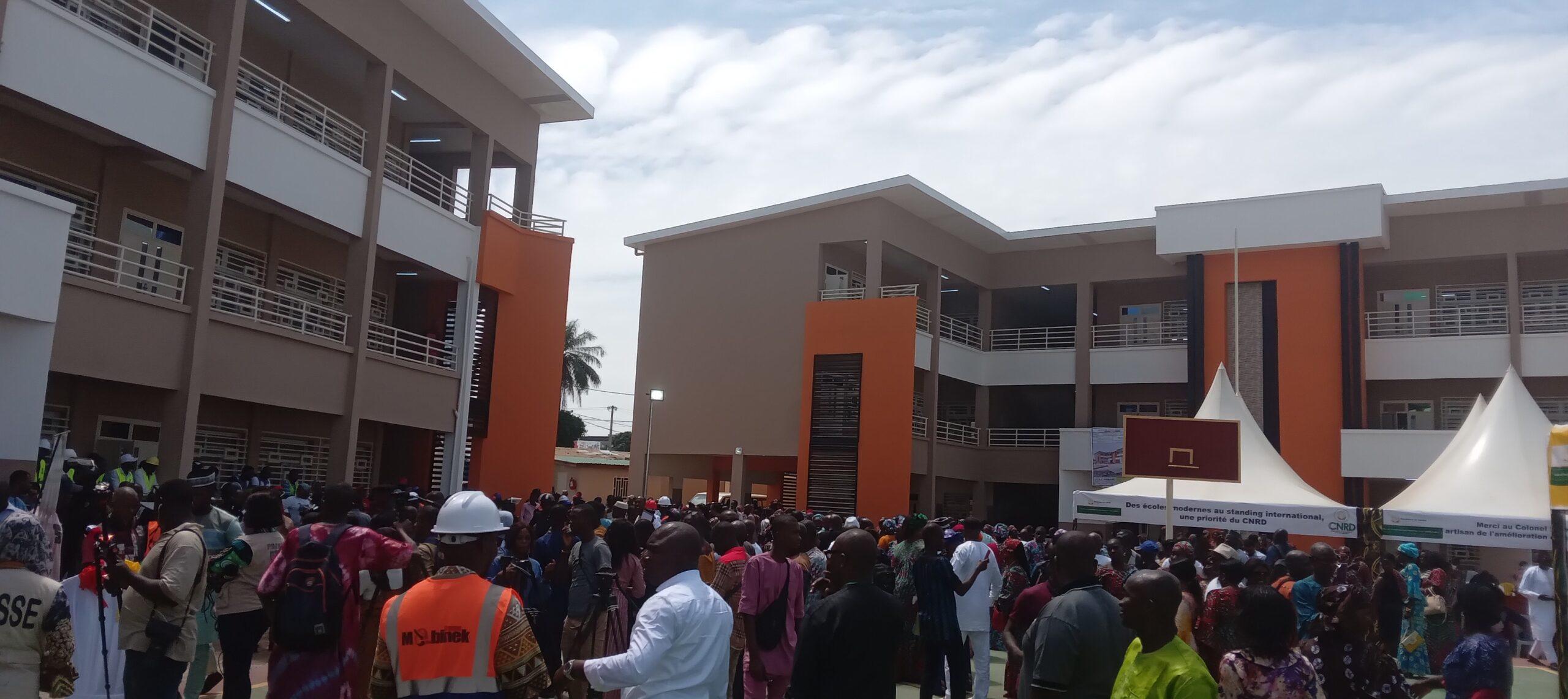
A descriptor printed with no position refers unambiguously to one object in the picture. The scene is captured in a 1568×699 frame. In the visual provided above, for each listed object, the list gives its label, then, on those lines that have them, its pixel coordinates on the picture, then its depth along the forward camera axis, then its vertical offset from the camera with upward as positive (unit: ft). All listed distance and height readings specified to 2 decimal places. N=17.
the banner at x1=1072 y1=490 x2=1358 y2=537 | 47.29 -0.90
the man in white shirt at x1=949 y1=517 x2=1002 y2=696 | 28.63 -3.25
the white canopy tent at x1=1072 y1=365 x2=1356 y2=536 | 47.50 -0.45
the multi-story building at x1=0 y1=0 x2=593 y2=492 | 41.73 +10.70
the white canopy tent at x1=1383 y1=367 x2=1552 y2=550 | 42.39 +0.78
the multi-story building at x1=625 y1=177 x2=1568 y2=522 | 84.64 +12.40
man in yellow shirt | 12.41 -1.85
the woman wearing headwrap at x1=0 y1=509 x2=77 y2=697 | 13.99 -2.40
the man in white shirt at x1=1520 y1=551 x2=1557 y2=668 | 48.39 -4.06
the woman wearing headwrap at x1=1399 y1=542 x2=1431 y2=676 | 37.22 -4.01
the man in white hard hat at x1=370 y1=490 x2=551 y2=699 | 12.21 -2.07
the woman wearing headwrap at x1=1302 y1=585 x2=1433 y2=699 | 14.99 -2.10
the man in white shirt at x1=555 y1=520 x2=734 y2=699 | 12.98 -2.08
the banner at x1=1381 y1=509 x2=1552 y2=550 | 41.70 -0.88
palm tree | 168.04 +14.07
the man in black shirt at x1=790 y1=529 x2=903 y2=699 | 15.51 -2.40
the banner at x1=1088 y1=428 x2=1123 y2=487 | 91.45 +2.75
